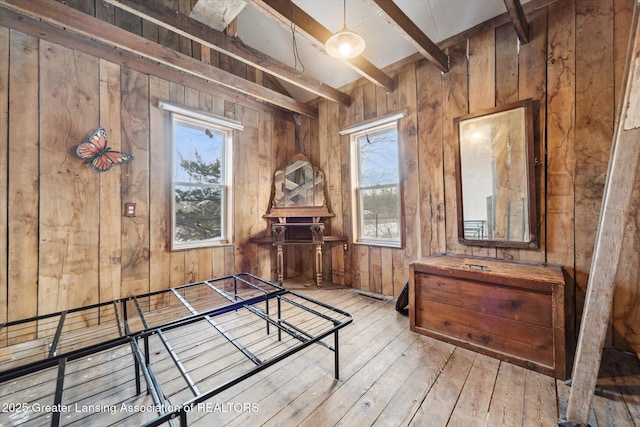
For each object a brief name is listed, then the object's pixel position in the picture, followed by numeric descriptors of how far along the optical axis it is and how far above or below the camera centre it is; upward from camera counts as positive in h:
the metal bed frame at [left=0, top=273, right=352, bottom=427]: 1.15 -1.00
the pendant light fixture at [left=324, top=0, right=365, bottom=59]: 1.68 +1.21
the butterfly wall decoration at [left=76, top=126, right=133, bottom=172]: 2.17 +0.58
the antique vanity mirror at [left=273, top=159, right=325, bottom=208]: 3.54 +0.43
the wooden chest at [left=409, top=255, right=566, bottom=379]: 1.58 -0.68
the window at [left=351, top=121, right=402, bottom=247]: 3.03 +0.39
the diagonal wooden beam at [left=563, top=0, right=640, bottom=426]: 1.14 -0.18
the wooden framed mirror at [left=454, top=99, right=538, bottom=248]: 2.07 +0.33
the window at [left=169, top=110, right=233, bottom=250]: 2.80 +0.41
